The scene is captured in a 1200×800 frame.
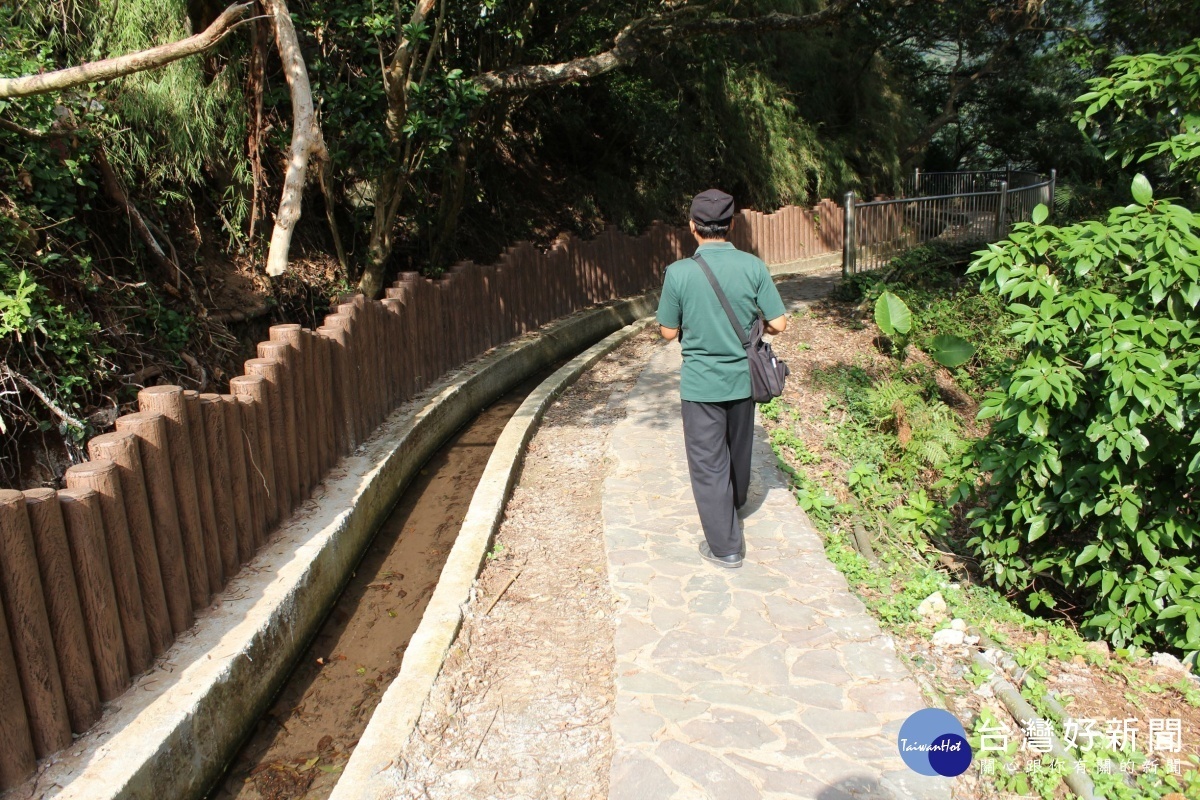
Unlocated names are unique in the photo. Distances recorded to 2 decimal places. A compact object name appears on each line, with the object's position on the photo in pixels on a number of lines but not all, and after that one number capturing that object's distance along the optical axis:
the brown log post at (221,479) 4.73
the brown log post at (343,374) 6.71
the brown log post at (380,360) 7.65
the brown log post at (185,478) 4.31
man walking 4.64
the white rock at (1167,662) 4.30
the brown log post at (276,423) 5.44
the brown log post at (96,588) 3.58
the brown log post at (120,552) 3.71
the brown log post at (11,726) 3.18
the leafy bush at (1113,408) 4.08
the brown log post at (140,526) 3.90
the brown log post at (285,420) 5.59
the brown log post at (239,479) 4.93
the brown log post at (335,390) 6.56
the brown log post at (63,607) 3.42
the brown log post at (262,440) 5.21
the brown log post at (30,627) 3.24
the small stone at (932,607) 4.46
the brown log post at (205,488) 4.55
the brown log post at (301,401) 5.88
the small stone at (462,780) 3.41
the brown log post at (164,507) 4.10
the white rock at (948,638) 4.20
